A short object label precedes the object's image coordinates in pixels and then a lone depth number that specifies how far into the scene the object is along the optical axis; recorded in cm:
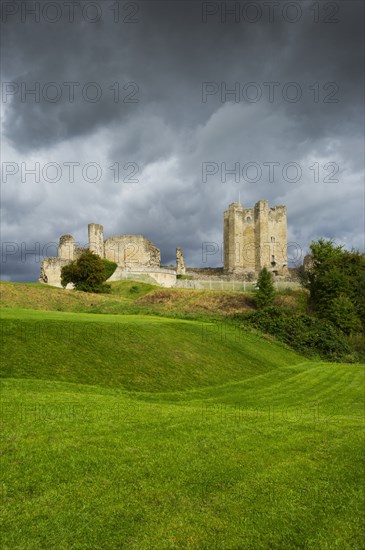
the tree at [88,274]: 5045
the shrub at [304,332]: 2966
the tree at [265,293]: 4325
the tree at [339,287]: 3862
